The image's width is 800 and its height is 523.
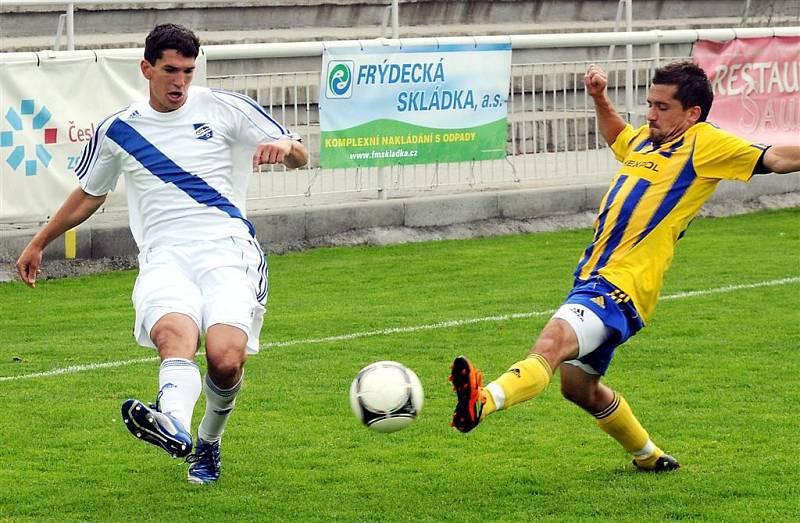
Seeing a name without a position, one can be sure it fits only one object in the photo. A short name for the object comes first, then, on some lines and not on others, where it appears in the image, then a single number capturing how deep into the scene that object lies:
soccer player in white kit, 12.09
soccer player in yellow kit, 12.26
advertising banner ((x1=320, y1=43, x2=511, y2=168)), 27.06
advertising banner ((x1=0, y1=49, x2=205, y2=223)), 23.53
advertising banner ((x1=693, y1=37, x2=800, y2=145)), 30.87
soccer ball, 11.52
